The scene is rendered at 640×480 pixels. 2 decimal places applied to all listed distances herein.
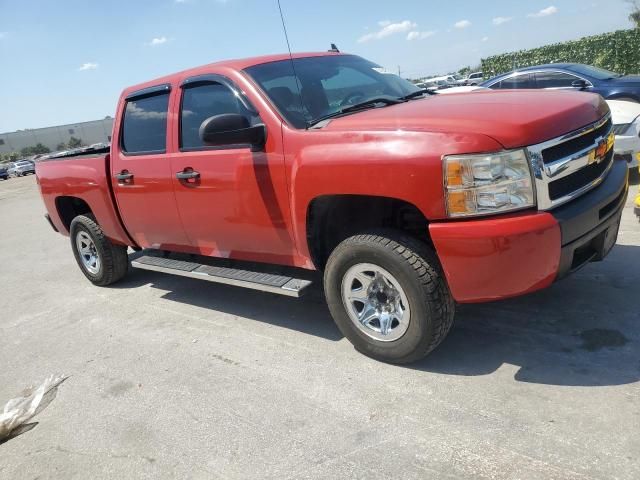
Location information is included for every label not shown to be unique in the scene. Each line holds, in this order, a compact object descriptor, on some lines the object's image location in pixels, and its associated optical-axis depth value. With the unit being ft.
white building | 281.95
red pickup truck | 8.92
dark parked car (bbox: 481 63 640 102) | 32.12
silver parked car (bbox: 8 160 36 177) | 150.00
